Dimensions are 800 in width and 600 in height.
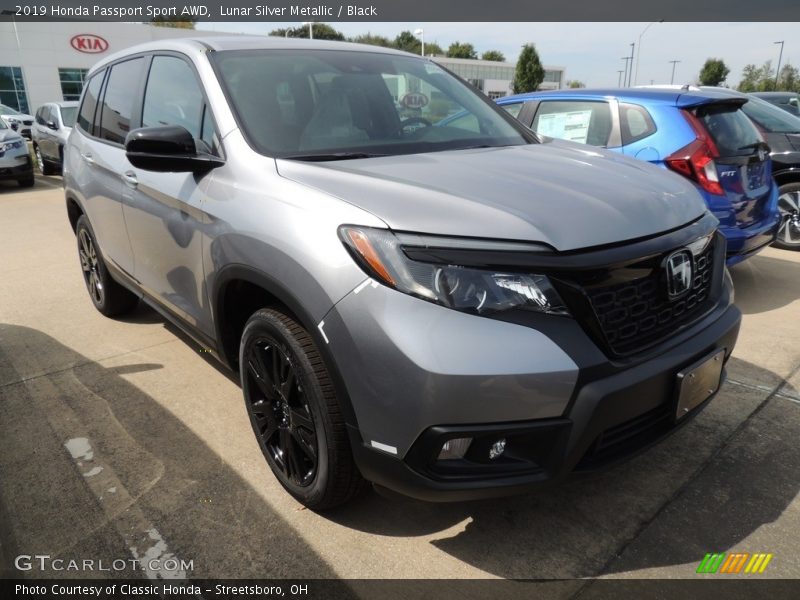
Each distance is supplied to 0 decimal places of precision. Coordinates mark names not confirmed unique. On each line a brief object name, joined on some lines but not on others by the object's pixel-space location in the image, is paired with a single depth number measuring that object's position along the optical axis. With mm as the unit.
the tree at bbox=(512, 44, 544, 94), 68125
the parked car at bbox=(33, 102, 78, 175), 12203
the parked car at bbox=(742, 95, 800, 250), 6266
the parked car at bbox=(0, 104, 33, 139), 16719
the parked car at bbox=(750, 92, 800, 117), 11872
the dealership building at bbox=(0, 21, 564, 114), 34031
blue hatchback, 4402
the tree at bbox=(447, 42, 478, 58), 104938
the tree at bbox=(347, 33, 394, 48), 68462
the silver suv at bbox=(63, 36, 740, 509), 1759
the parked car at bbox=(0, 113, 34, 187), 11562
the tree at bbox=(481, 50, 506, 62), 110938
